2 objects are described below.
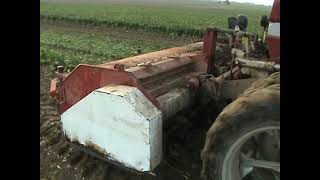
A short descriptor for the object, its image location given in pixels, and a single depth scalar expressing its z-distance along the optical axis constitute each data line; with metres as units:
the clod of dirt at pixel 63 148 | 3.16
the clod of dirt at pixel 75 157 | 2.95
